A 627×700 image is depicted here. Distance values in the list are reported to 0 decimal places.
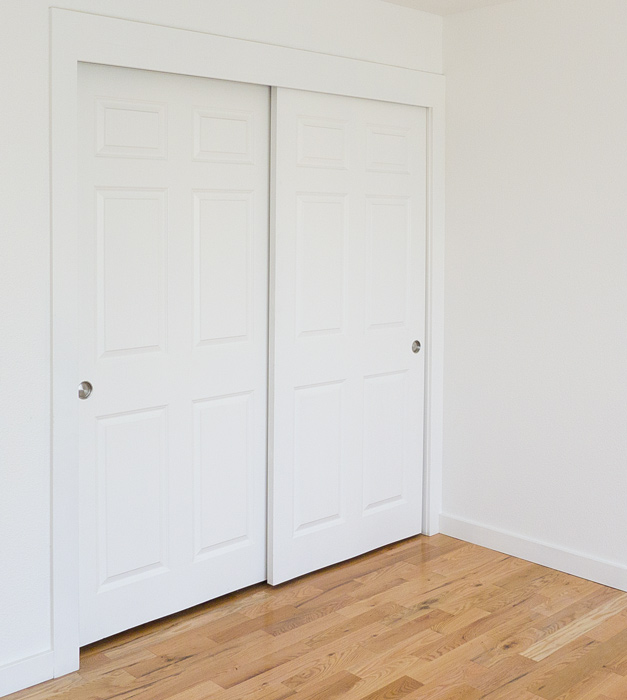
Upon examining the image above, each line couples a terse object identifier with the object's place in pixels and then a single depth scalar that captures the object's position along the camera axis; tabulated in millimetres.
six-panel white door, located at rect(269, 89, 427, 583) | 3150
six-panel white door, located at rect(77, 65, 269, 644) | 2648
